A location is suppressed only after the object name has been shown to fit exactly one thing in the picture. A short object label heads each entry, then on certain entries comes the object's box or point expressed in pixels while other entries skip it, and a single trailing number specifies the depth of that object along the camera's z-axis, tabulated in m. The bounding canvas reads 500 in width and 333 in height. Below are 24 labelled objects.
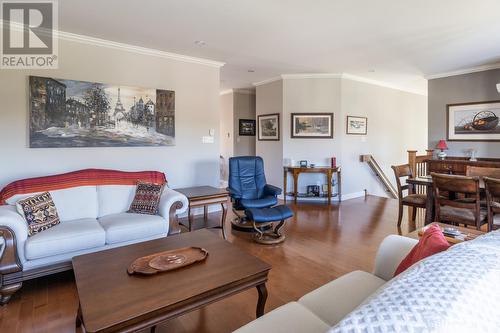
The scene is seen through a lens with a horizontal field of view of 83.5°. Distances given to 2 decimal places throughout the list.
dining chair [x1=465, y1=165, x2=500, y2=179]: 3.48
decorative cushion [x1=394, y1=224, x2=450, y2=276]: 1.18
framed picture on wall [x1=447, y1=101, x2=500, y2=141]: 5.00
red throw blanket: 2.82
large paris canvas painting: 3.31
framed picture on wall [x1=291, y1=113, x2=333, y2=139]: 5.83
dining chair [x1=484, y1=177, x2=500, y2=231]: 2.72
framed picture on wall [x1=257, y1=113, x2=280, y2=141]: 6.07
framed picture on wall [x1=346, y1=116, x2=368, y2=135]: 5.98
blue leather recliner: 3.79
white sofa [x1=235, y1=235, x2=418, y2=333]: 1.20
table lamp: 5.15
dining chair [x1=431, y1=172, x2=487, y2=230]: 2.86
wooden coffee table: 1.36
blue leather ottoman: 3.38
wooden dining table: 3.57
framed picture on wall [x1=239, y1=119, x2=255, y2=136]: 7.41
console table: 5.50
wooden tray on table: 1.76
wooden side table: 3.56
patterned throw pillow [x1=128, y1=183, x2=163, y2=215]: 3.15
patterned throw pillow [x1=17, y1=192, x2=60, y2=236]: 2.51
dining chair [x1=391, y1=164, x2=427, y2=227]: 3.84
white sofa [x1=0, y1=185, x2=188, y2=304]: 2.24
